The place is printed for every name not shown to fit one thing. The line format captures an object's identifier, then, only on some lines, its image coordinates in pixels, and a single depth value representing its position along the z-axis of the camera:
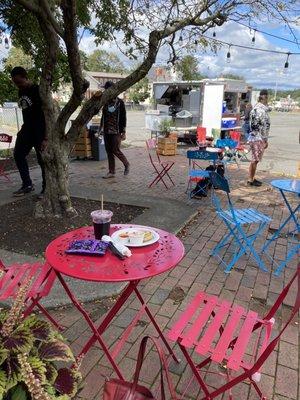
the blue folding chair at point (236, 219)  3.63
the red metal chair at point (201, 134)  9.90
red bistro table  1.88
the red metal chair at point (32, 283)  2.34
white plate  2.19
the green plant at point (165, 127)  12.35
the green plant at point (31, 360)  1.48
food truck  14.59
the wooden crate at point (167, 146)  11.47
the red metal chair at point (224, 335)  1.72
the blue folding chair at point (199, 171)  5.79
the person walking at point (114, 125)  7.32
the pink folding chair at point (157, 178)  7.18
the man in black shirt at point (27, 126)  5.21
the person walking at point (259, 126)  6.75
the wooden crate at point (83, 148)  10.09
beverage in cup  2.25
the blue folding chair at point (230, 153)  9.00
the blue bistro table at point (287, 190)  3.76
